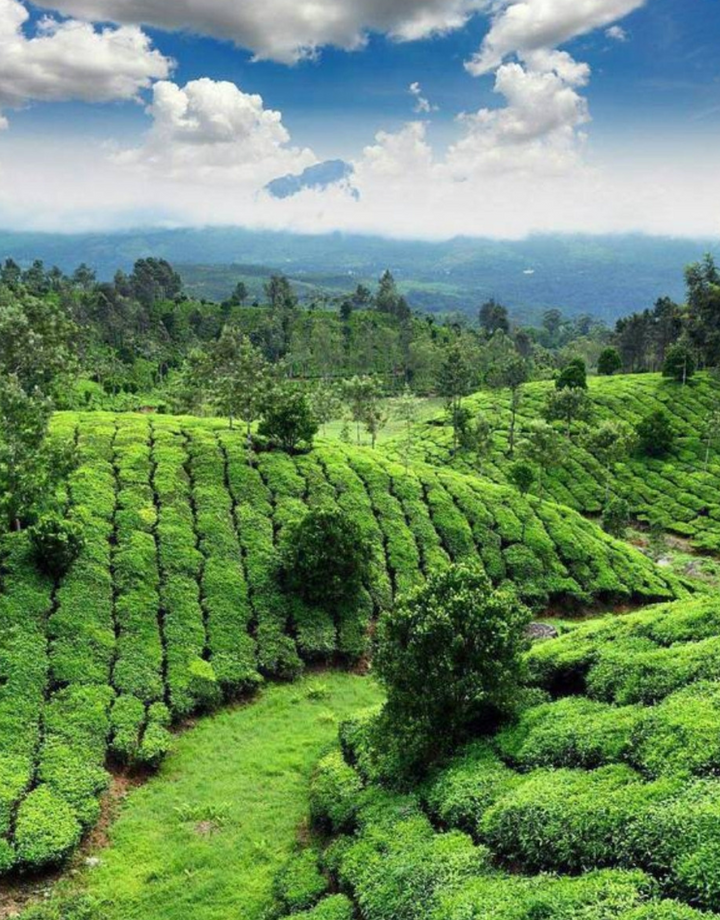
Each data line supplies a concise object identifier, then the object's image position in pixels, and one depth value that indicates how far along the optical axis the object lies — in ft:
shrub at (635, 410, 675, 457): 309.83
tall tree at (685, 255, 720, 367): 389.39
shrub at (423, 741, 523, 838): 79.51
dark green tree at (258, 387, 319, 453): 195.31
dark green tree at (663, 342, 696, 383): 374.63
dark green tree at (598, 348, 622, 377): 442.91
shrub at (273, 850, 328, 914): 80.43
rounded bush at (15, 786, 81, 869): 86.99
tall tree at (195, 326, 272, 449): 188.55
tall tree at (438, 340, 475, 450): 309.83
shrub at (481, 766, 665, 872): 63.98
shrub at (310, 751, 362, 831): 92.43
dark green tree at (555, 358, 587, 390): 353.51
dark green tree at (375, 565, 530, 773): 90.79
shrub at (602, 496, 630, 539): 232.32
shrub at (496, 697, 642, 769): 78.02
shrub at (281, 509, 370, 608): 146.72
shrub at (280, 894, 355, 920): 74.38
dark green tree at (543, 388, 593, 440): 305.94
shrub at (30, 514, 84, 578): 130.82
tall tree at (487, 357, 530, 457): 313.59
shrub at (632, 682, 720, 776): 67.56
